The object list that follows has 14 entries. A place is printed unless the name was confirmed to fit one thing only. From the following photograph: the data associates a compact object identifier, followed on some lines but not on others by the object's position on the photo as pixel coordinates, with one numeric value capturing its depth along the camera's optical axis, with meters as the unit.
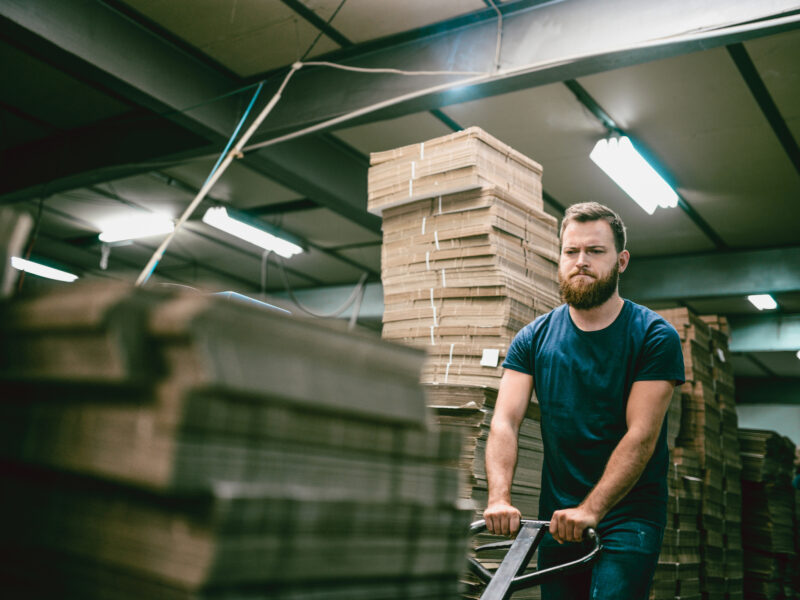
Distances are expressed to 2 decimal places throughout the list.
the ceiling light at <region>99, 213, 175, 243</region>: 9.47
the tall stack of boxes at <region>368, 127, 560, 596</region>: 4.57
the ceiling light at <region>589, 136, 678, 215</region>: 6.42
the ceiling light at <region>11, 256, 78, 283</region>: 11.54
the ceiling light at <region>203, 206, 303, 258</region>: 8.94
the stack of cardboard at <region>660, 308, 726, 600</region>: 7.05
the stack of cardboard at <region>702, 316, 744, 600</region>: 7.78
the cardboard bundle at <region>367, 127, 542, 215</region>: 4.63
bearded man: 2.73
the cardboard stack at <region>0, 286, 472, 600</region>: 0.79
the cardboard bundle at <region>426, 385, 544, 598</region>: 4.25
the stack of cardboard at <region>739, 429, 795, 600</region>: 8.73
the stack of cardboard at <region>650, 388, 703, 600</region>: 6.31
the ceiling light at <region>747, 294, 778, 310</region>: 11.42
